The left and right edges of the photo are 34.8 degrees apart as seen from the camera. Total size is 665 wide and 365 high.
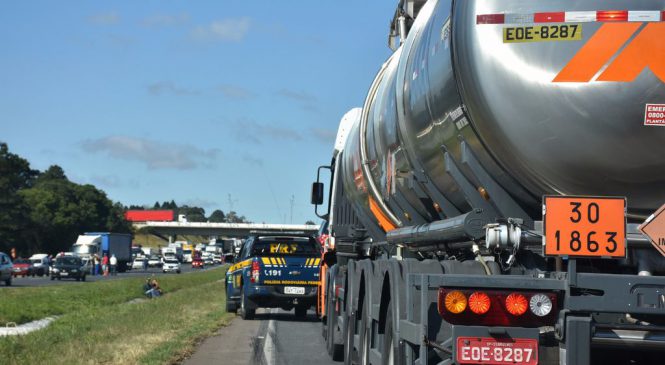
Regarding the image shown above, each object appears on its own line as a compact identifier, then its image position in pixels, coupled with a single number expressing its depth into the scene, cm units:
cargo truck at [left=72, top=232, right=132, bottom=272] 8638
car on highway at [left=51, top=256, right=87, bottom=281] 6450
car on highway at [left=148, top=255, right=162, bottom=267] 11088
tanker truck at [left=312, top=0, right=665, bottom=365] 593
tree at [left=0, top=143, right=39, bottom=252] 9838
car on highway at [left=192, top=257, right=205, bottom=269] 11662
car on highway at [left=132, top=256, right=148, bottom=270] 10506
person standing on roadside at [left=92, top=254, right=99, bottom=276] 8382
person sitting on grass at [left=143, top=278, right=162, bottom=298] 3931
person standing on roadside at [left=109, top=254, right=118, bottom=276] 8650
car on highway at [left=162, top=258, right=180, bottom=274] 9306
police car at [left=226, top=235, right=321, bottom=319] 2370
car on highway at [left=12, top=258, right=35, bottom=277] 7331
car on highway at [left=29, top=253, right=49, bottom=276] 7462
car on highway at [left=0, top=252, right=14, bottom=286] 5047
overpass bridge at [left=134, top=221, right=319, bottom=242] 16362
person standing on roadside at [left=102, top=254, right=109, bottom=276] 8265
